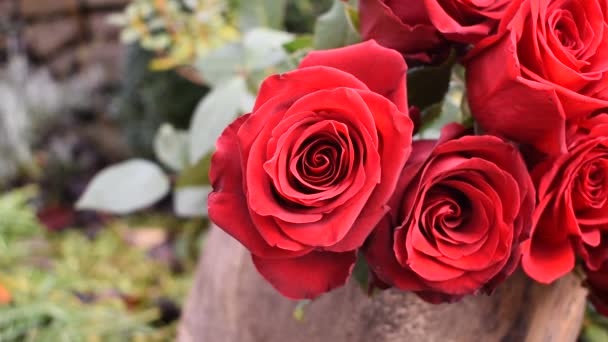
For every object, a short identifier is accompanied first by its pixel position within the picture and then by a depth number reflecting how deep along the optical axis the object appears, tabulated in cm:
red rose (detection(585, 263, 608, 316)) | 37
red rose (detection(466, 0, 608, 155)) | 30
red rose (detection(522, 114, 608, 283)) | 33
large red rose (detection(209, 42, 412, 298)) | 28
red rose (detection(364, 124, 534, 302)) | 31
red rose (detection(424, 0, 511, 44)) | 32
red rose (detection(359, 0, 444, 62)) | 33
